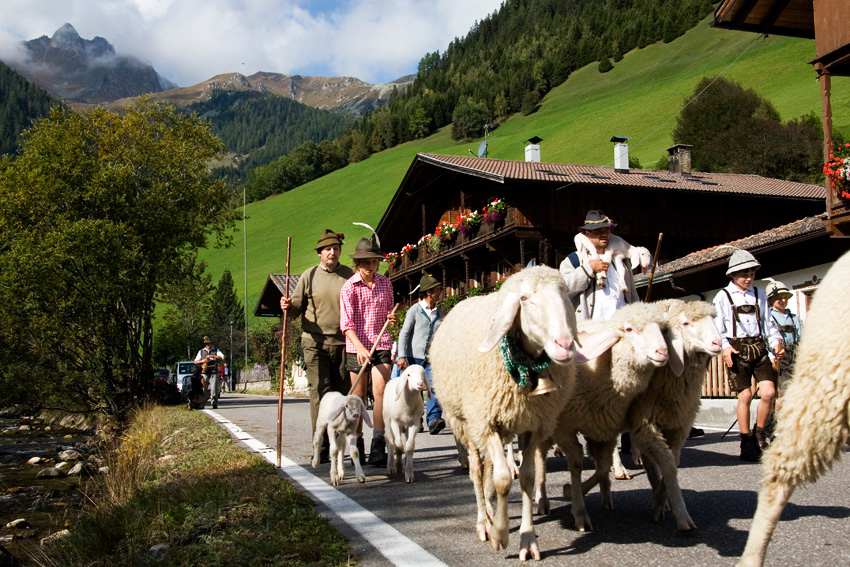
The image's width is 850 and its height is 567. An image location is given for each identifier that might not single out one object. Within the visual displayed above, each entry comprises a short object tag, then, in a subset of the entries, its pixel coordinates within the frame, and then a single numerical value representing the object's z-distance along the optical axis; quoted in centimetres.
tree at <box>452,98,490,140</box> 10844
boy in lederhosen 715
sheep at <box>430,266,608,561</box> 410
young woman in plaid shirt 763
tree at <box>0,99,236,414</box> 1989
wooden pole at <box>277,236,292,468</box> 820
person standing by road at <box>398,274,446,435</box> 940
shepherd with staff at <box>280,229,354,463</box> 795
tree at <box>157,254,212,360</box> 2420
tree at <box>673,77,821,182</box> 5312
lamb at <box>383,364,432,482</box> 725
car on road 3815
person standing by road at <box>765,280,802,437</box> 1028
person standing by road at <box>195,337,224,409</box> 2216
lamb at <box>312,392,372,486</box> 691
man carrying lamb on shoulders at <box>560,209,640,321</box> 613
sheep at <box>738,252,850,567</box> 303
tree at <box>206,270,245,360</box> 7700
